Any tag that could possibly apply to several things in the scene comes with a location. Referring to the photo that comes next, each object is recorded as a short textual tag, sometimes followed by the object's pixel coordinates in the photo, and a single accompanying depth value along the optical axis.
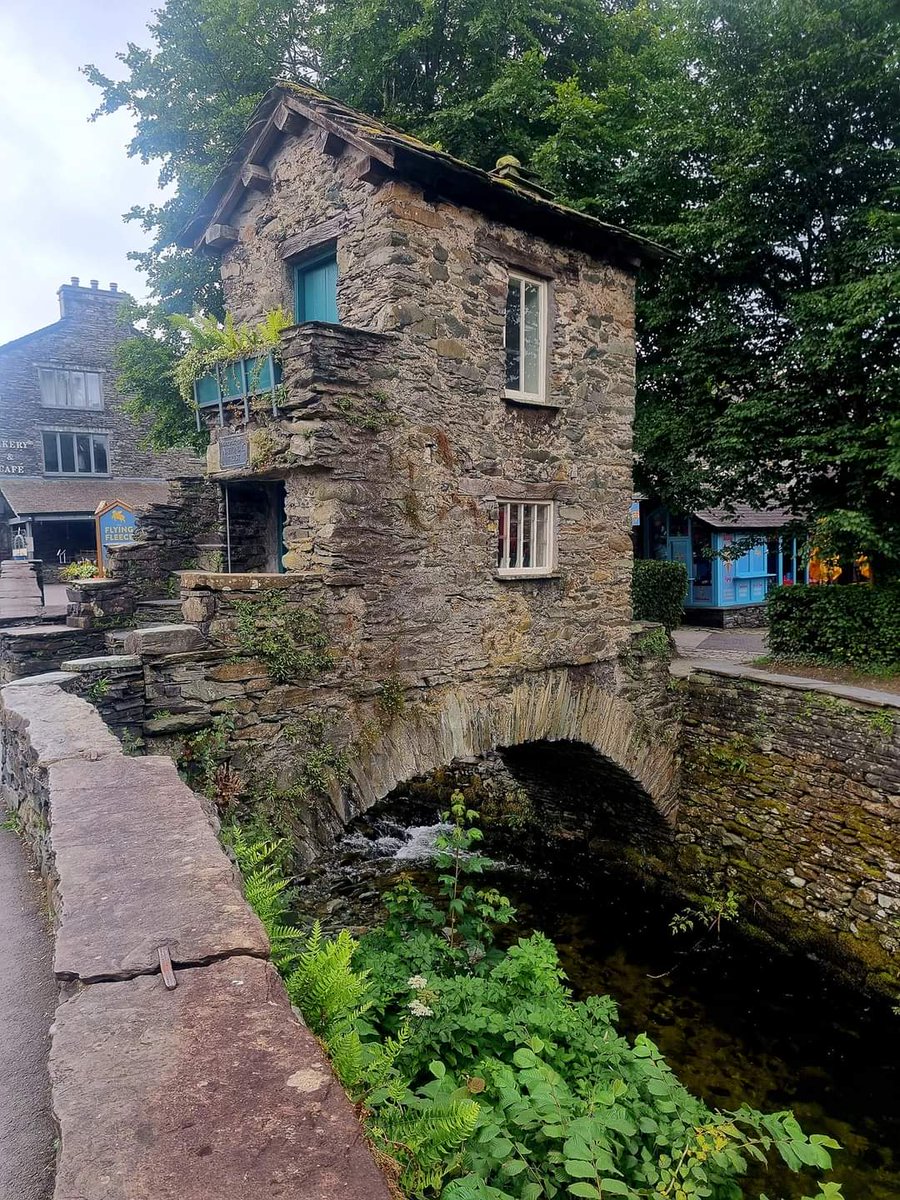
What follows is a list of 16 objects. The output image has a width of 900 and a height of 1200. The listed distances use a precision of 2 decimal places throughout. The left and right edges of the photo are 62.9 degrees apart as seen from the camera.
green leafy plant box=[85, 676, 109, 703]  6.01
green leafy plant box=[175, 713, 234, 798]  6.34
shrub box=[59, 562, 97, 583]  12.85
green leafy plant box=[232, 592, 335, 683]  6.74
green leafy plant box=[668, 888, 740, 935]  10.78
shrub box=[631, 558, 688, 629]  16.09
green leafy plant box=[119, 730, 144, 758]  5.98
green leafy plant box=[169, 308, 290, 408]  7.64
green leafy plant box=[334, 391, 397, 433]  7.42
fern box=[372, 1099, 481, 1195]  2.40
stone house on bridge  7.53
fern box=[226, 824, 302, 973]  3.23
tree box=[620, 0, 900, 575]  10.99
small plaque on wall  7.93
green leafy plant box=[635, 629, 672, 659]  11.14
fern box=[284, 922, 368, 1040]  2.63
